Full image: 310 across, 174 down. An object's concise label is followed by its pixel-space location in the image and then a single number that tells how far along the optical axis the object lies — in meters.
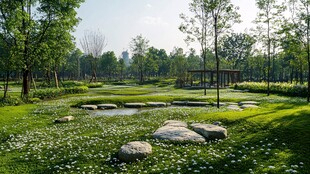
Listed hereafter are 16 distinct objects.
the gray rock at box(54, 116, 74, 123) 18.58
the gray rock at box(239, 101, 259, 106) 26.85
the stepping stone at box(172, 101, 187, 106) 28.65
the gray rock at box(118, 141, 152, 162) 10.00
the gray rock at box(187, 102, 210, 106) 27.89
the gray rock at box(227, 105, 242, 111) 22.31
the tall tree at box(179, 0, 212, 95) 36.18
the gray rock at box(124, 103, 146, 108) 27.34
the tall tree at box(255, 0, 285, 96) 34.84
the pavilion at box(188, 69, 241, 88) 64.01
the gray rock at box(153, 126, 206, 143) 12.24
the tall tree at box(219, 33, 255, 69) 114.69
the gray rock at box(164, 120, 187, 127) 15.07
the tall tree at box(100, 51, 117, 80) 118.38
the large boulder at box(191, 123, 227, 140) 12.67
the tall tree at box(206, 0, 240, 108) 23.55
